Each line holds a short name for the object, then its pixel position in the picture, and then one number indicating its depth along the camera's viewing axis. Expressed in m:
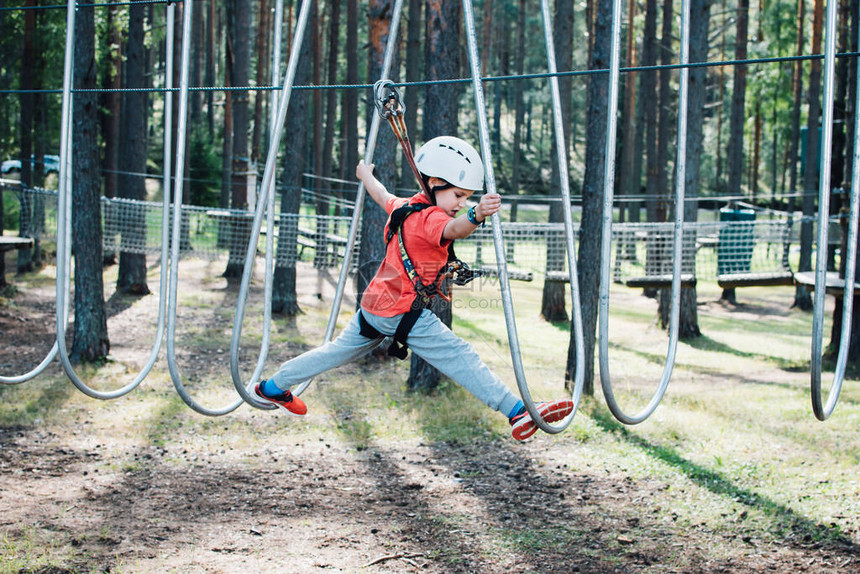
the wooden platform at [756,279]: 7.71
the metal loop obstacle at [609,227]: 2.67
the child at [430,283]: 3.06
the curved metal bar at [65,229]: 3.67
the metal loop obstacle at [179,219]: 3.31
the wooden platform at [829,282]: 5.98
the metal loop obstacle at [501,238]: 2.67
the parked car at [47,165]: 21.97
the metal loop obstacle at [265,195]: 3.03
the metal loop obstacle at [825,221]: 2.74
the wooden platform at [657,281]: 7.76
